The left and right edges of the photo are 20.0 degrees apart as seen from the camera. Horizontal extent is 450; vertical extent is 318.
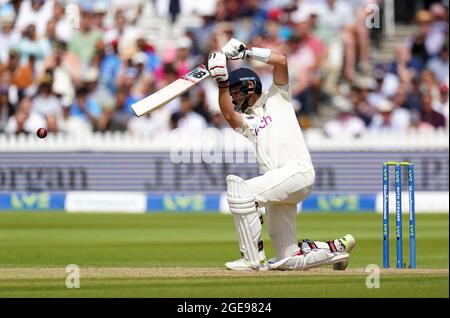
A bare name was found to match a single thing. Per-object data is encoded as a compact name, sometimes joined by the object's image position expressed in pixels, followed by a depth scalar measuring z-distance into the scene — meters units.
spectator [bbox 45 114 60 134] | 17.47
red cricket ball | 7.98
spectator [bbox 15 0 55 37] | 18.31
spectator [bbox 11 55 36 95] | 17.83
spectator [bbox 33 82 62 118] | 17.36
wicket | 8.07
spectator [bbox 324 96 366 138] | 16.98
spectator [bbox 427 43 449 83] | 17.31
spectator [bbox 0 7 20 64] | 18.41
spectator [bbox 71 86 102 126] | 17.47
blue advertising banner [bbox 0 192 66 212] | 16.92
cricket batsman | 7.72
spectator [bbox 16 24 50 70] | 18.09
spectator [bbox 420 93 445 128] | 16.67
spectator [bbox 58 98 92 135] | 17.41
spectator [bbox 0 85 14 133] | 17.77
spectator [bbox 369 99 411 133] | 16.80
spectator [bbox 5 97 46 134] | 17.47
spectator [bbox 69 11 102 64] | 17.84
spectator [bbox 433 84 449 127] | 16.77
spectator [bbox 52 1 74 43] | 18.05
